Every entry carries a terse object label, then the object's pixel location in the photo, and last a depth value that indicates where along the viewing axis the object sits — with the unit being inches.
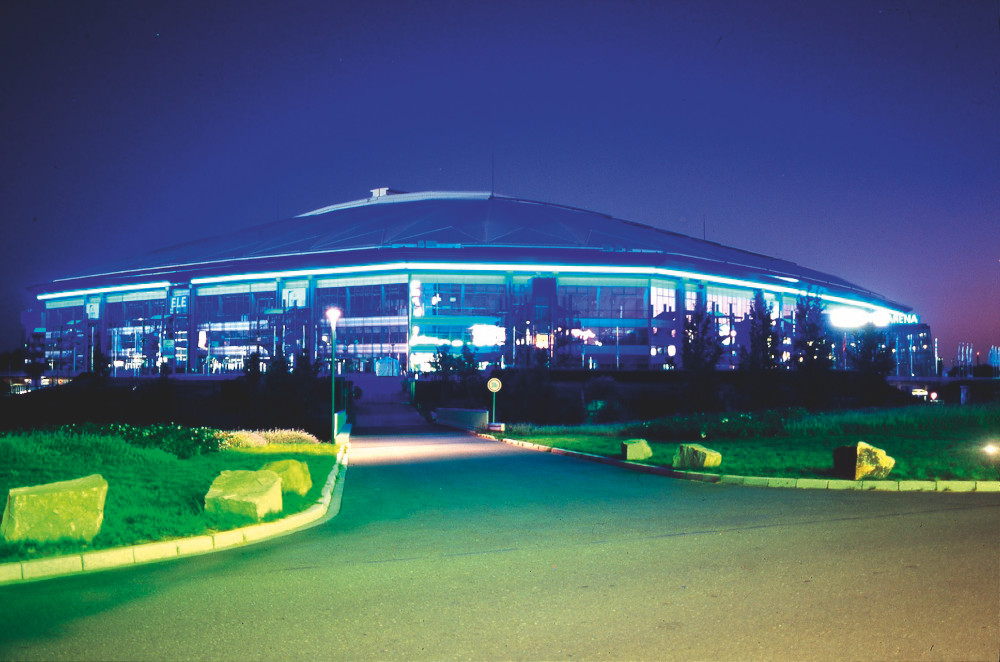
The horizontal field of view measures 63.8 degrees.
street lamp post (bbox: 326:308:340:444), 1039.9
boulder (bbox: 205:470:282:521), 384.5
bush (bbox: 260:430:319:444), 925.2
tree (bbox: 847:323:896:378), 1898.4
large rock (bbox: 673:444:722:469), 594.2
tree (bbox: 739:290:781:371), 1745.8
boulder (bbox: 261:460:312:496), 471.8
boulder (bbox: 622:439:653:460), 687.1
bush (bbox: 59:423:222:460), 679.1
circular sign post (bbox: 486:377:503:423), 1261.4
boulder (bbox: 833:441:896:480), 526.9
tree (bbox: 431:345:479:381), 2023.9
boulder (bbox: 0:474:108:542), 323.9
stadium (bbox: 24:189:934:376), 2940.5
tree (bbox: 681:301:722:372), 1571.1
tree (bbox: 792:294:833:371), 1638.8
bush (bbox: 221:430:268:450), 781.3
